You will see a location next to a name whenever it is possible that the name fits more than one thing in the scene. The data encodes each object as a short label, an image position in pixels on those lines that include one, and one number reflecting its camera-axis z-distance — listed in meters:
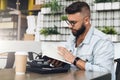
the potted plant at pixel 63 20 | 3.57
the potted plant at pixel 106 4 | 3.25
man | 1.75
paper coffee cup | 1.35
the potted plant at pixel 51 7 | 3.64
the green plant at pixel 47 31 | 3.63
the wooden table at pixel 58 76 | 1.26
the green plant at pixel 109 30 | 3.23
